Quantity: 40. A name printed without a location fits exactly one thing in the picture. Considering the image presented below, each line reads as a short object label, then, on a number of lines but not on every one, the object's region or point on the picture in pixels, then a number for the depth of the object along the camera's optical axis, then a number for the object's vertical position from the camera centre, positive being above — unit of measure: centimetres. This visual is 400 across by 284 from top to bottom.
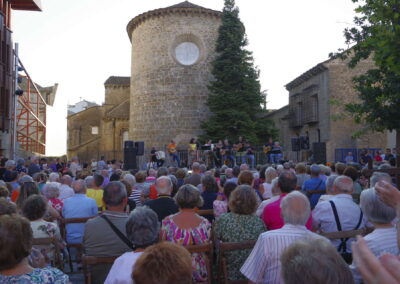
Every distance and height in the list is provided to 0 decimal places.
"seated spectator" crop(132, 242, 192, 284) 186 -51
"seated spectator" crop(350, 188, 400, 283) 304 -53
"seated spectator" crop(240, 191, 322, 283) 312 -75
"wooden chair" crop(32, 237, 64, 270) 410 -92
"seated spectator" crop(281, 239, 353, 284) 166 -46
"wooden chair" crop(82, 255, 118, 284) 354 -93
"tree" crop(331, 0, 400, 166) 644 +201
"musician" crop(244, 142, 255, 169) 1827 +5
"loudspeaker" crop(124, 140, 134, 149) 1875 +62
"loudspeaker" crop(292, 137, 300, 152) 1830 +59
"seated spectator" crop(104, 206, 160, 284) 290 -61
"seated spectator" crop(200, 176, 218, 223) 593 -51
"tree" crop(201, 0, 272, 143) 2534 +428
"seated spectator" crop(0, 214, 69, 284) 232 -58
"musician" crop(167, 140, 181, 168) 1969 +30
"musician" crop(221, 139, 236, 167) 1890 +14
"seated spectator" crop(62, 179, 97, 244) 564 -76
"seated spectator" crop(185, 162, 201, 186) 676 -38
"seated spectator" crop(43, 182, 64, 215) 588 -56
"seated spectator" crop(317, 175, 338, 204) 505 -41
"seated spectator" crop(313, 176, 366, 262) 420 -66
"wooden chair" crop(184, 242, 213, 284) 369 -86
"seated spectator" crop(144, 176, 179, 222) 498 -56
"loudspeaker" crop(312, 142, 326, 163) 1612 +19
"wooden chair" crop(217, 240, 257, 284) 381 -87
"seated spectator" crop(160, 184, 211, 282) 386 -69
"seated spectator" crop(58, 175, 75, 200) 709 -55
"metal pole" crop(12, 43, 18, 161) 1866 +303
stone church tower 2655 +576
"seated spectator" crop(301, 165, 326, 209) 714 -45
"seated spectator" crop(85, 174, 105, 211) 685 -57
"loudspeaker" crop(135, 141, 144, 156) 1941 +47
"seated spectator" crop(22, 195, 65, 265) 428 -69
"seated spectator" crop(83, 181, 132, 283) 372 -78
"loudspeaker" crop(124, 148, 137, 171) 1778 -3
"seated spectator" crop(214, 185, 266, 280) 400 -68
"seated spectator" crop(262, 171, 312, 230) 436 -58
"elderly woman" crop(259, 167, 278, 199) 666 -46
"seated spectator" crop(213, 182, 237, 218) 540 -63
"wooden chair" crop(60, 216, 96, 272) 535 -87
